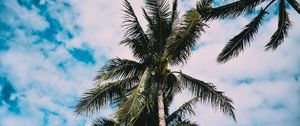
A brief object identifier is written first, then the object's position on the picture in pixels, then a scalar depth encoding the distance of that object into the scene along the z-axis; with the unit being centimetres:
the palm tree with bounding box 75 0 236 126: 1093
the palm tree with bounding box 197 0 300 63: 1047
